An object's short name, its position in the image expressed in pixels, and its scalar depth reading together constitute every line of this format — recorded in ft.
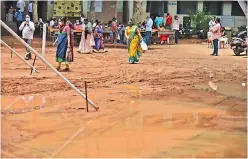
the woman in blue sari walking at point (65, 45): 40.70
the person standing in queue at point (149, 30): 77.77
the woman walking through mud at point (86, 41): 63.31
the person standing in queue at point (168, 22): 88.48
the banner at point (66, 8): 89.15
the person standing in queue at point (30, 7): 88.37
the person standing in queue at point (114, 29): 78.37
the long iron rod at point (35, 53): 21.71
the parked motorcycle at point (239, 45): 61.85
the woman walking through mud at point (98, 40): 65.49
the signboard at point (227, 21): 105.40
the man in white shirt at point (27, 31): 51.03
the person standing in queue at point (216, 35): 62.28
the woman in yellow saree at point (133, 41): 49.85
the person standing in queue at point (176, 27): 82.79
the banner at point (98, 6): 95.83
